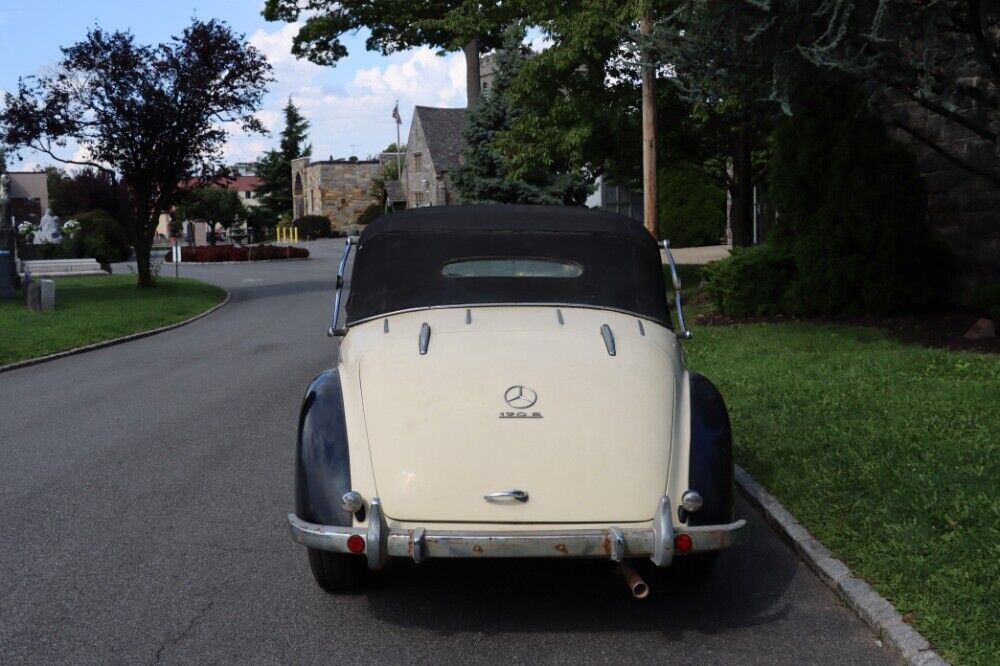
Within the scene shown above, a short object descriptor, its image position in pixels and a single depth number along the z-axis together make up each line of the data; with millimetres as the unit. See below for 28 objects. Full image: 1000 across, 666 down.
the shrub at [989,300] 13579
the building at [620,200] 48062
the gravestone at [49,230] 49375
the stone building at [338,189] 87875
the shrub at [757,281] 17312
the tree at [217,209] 78869
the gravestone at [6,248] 25844
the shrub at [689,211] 45531
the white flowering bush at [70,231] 46812
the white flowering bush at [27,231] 46853
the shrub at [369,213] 81662
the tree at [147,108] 28047
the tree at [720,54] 11703
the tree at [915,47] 10500
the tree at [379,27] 38031
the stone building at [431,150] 67750
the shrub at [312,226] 80688
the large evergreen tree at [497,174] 36375
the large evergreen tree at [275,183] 98812
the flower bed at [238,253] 51500
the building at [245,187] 149100
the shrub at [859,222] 16125
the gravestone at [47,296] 23234
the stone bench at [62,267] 38188
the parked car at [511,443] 4863
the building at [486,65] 68125
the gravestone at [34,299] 23141
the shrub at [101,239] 45625
